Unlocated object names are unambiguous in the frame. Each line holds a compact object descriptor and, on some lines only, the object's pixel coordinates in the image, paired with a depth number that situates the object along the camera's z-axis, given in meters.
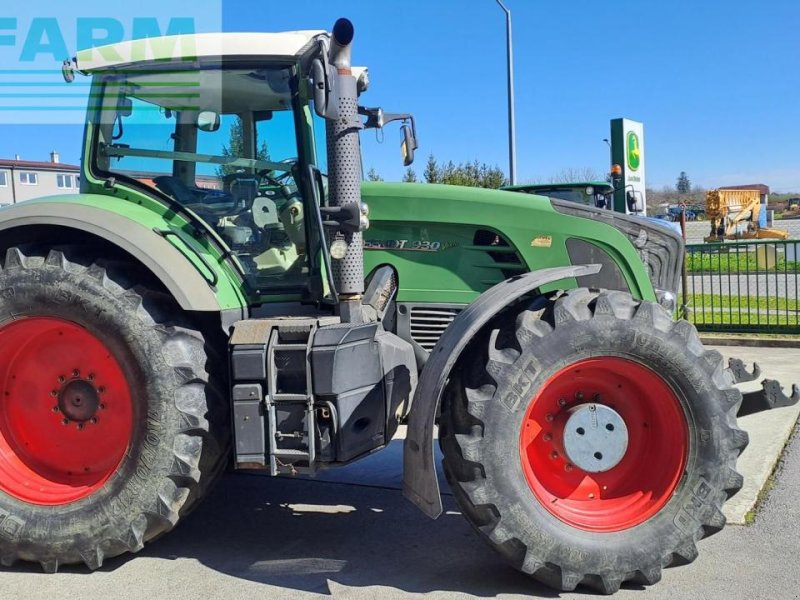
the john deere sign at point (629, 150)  17.08
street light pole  15.66
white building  40.19
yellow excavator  32.19
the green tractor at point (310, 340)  3.36
